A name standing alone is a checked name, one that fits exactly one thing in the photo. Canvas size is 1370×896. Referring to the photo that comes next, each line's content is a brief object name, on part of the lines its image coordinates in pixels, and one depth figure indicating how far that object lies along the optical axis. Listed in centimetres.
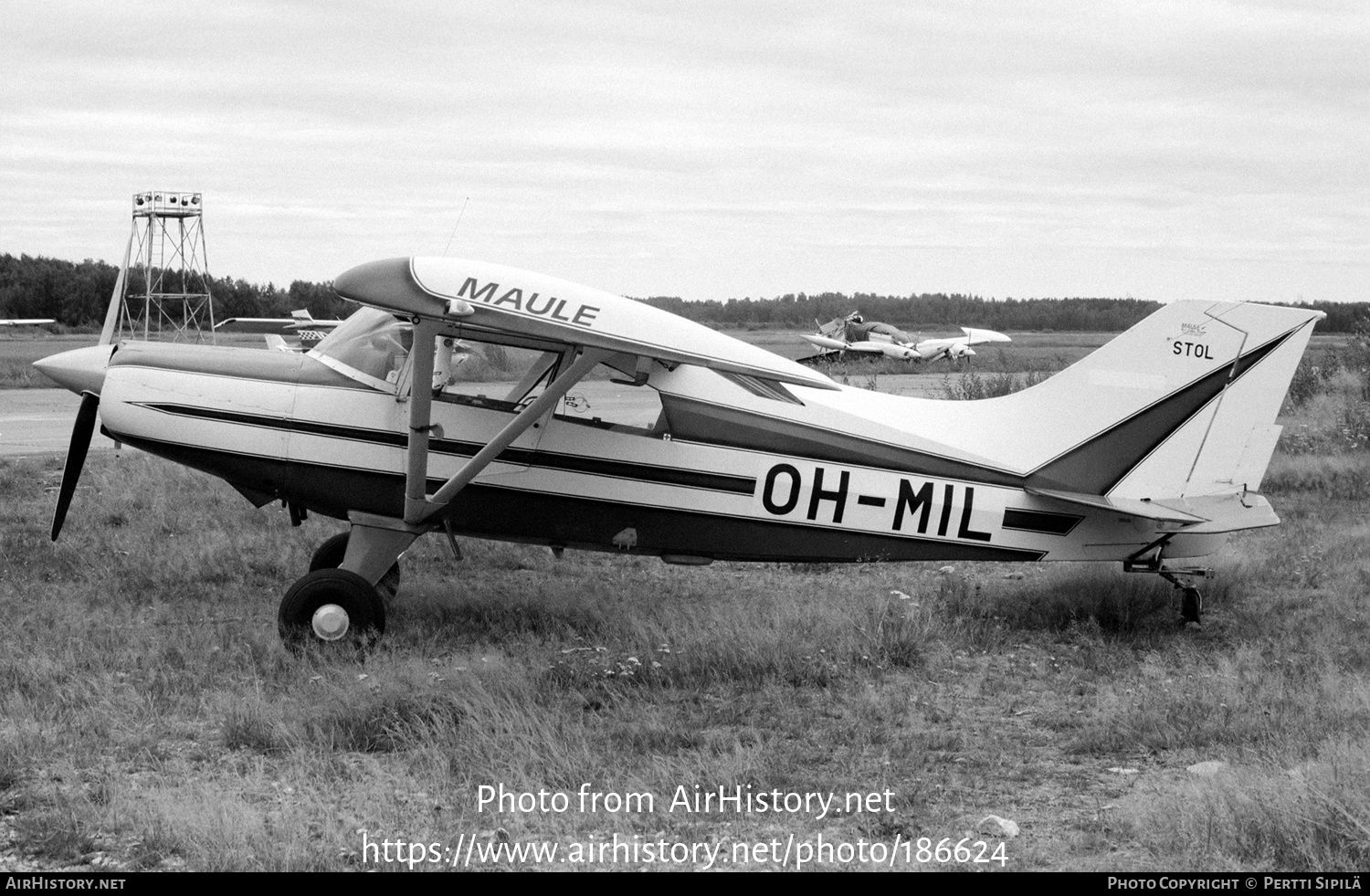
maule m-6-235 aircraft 774
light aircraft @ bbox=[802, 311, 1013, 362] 4403
